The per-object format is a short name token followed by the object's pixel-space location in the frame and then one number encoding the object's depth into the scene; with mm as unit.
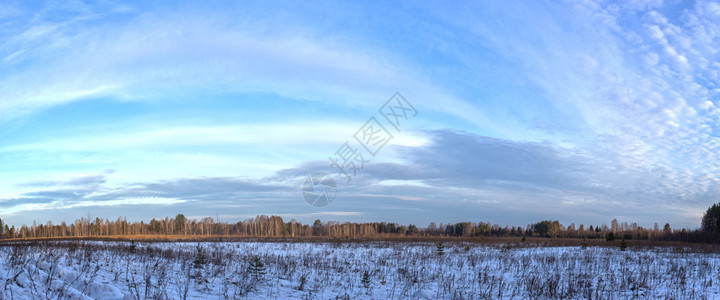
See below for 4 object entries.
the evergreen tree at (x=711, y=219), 84625
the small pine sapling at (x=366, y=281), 11078
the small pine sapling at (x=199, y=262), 12351
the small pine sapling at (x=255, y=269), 10908
